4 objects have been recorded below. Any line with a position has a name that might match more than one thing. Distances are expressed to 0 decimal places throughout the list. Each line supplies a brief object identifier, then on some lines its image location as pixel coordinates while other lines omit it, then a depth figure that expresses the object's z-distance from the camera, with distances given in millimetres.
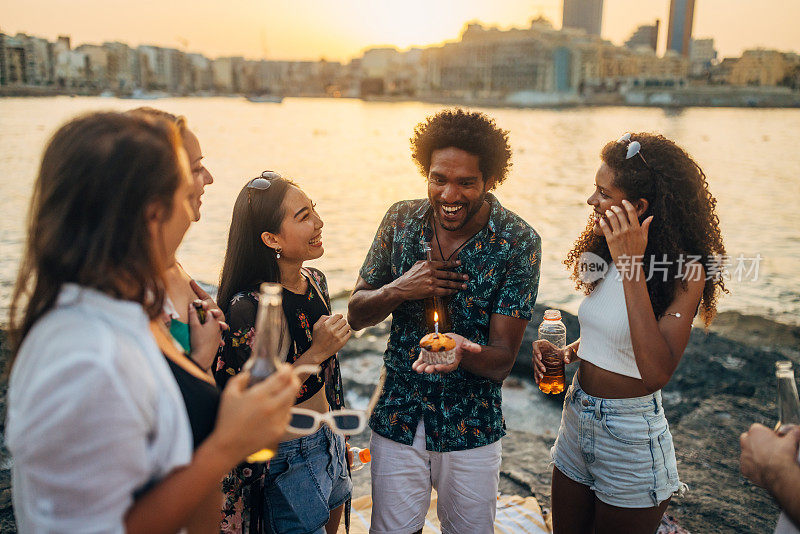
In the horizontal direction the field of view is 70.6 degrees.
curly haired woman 2516
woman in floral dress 2562
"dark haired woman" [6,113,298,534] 1106
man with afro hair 2744
